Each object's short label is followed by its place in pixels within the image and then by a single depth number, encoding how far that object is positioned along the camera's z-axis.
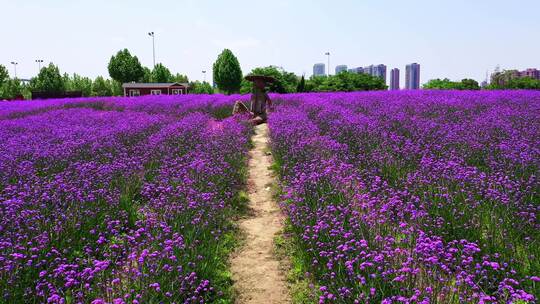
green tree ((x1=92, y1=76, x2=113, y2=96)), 65.19
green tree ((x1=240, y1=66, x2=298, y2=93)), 42.54
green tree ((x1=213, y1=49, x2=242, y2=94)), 52.94
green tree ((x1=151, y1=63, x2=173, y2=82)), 65.12
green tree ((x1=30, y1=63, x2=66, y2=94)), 58.16
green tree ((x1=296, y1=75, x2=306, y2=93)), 39.75
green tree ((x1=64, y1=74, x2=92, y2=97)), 64.69
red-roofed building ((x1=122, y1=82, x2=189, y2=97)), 47.34
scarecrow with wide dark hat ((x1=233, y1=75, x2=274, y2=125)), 15.16
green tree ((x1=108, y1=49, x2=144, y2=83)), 59.22
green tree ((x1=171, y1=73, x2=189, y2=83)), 81.05
